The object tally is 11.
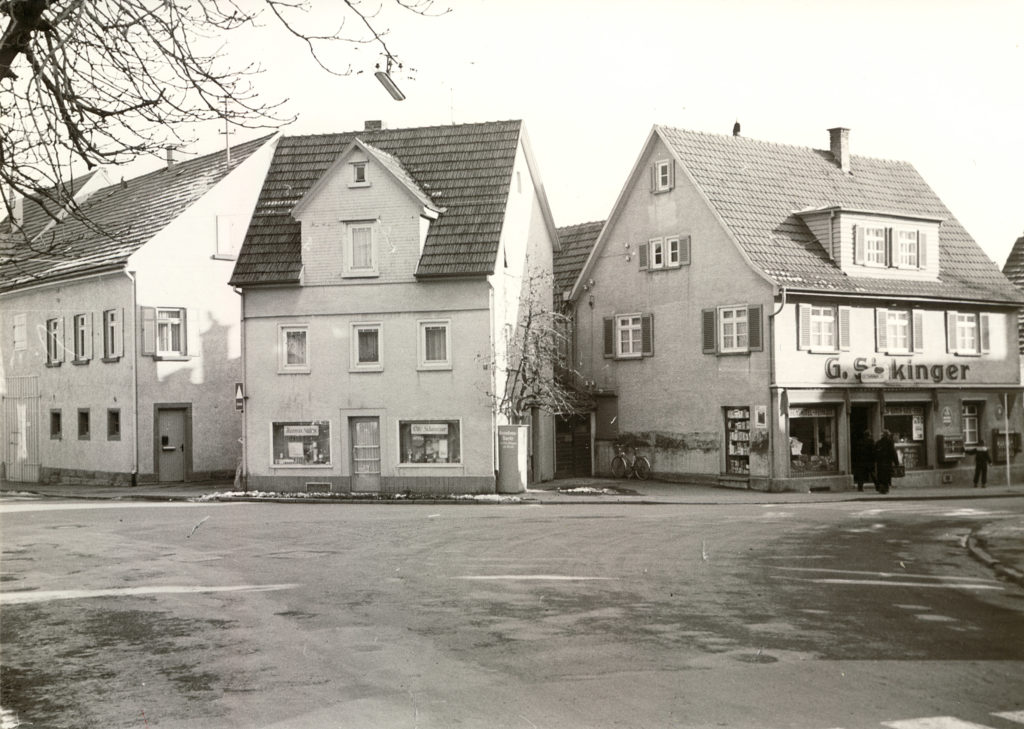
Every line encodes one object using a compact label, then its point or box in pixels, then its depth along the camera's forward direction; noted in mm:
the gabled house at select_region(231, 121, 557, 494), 31266
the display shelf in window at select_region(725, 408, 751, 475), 32250
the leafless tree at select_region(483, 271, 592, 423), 32031
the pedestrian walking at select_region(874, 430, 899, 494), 31297
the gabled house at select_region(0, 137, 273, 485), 35250
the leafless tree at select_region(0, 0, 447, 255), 8219
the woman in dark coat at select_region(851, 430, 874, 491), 33250
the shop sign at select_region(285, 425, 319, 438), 32375
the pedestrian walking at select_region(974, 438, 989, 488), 33906
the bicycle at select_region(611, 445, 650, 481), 35125
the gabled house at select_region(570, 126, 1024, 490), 32312
